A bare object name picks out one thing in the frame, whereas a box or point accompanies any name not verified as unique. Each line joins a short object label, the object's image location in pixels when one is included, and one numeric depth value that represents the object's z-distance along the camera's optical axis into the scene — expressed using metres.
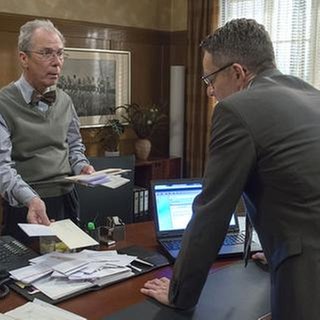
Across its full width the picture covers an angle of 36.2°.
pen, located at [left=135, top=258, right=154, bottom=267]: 1.83
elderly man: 2.37
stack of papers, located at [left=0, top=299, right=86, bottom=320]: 1.39
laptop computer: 2.07
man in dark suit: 1.22
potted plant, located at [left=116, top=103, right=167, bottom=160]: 4.41
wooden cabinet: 4.42
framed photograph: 4.12
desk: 1.47
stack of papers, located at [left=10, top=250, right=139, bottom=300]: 1.61
